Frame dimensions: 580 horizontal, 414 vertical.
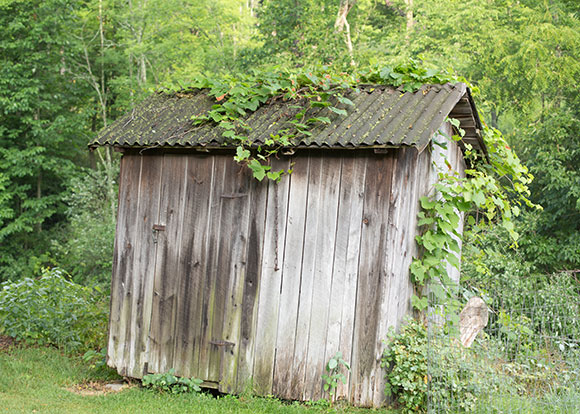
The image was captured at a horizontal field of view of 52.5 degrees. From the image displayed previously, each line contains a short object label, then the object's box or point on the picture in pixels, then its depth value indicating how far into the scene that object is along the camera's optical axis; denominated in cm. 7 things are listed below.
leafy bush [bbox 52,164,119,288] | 1733
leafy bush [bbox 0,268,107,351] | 871
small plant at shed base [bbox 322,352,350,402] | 565
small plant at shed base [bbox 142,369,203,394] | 635
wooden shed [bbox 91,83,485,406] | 565
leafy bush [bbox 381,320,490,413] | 532
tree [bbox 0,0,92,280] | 1923
